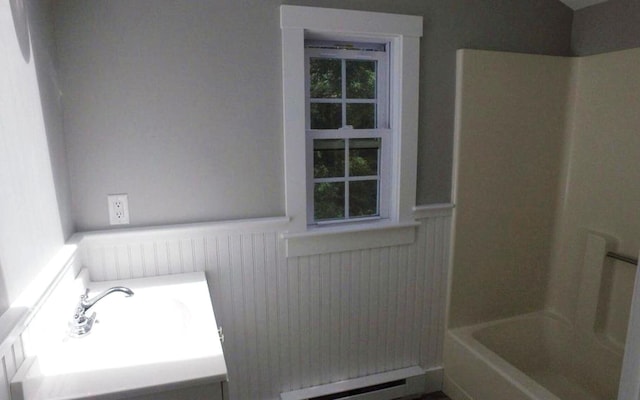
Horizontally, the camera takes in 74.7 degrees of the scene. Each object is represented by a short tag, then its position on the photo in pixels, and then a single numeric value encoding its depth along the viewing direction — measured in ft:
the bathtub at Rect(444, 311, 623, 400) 6.72
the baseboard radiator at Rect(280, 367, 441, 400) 6.97
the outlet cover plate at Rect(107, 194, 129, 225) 5.66
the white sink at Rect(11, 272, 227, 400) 3.41
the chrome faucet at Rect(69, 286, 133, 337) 4.32
